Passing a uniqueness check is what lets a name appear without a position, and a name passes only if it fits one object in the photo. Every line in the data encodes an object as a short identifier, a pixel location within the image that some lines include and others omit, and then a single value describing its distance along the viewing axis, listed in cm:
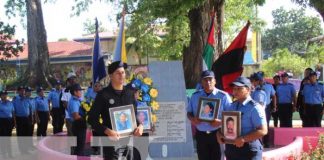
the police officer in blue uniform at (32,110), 1113
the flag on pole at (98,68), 911
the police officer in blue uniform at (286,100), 1180
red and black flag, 833
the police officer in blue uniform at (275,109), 1166
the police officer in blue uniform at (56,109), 1245
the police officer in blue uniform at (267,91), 1000
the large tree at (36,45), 2428
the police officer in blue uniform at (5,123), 1045
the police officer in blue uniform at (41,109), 1196
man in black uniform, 485
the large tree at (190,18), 1165
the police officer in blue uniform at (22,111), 1091
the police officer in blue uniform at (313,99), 1116
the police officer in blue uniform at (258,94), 942
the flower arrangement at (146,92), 772
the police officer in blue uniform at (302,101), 1139
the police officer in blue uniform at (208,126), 588
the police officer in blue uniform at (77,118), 802
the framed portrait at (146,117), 616
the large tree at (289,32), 7838
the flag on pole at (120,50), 917
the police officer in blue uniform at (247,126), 467
